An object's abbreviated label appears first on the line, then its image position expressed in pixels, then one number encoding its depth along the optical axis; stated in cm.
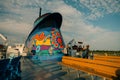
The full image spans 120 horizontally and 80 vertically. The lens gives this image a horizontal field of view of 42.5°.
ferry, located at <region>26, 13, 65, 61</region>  2709
